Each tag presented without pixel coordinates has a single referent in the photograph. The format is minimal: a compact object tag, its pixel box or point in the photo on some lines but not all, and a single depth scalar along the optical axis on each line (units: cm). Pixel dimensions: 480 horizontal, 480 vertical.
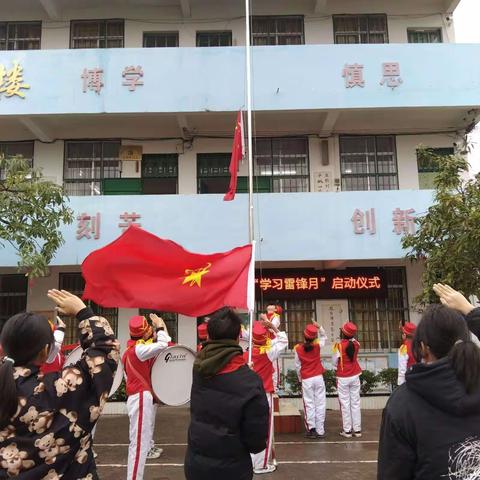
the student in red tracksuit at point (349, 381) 852
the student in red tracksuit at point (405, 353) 849
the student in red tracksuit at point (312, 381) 838
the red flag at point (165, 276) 478
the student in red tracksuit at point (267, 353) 649
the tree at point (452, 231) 781
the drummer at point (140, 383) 558
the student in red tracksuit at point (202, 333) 733
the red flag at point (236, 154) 736
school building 1070
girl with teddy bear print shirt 207
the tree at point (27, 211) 805
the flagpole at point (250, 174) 514
